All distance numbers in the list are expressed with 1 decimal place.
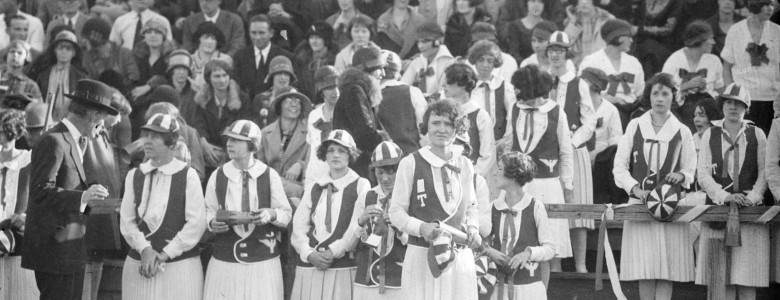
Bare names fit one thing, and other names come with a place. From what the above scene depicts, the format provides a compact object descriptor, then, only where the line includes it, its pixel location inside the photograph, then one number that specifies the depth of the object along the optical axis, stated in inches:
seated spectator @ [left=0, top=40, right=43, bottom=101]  950.6
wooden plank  668.5
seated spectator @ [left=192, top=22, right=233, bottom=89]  1018.9
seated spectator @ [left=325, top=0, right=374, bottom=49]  1041.3
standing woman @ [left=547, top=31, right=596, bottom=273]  771.6
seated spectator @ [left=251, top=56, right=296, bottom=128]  920.6
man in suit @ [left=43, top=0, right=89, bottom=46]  1106.7
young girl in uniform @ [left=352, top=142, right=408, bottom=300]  646.1
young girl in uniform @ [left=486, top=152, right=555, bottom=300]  639.6
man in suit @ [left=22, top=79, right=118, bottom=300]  641.4
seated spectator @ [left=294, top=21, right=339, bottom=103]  988.9
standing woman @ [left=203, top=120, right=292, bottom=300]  673.2
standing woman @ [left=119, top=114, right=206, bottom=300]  672.0
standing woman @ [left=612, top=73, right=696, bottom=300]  691.5
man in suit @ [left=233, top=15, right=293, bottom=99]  991.8
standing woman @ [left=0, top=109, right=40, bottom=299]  751.5
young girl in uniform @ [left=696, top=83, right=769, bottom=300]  677.9
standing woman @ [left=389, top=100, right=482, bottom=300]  573.7
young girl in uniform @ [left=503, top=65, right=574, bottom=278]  748.0
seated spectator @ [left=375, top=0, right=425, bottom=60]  1004.2
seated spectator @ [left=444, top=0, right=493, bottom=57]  1018.4
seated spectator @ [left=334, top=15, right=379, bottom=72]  978.9
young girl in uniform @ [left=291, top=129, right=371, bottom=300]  672.6
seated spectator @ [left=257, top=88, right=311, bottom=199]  834.0
